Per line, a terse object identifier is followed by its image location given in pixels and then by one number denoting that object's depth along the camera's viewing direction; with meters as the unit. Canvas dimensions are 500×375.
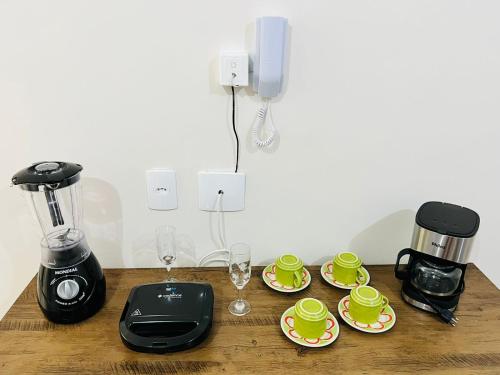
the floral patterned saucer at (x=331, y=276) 1.03
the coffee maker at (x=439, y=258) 0.89
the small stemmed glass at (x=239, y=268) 0.95
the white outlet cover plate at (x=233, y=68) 0.91
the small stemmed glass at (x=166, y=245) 1.04
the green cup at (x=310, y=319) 0.83
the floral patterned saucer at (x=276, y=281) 1.01
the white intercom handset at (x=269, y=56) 0.86
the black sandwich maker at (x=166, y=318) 0.82
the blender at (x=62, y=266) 0.82
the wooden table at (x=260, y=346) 0.79
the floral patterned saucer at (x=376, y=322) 0.88
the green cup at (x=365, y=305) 0.88
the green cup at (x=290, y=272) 1.00
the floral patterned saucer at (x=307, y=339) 0.84
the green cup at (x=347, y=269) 1.02
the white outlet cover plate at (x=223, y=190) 1.04
